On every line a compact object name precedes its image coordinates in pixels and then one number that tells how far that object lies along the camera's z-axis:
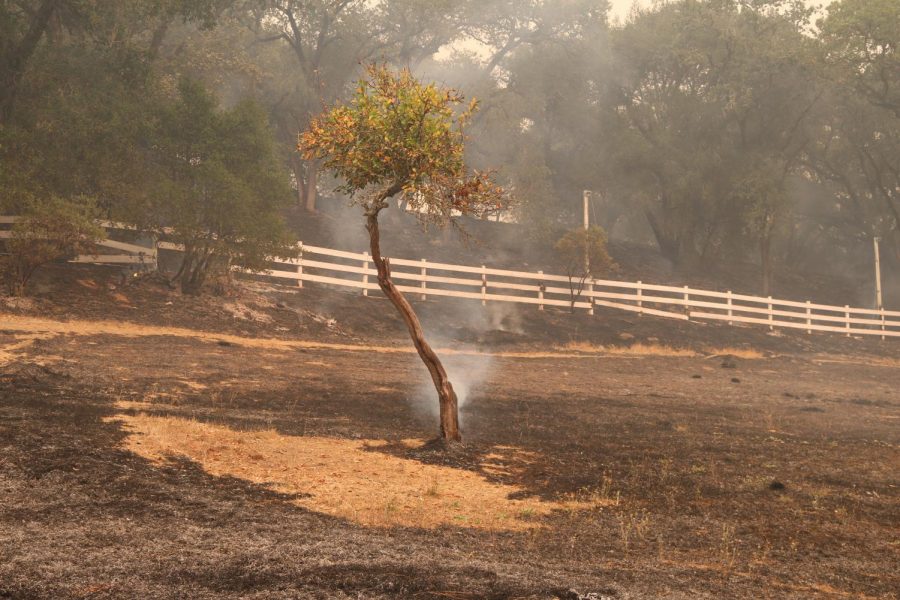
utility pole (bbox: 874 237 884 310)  43.34
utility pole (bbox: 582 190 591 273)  35.56
